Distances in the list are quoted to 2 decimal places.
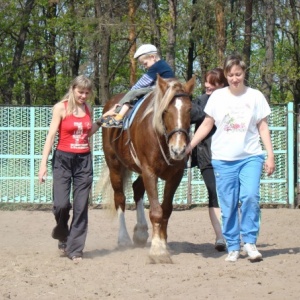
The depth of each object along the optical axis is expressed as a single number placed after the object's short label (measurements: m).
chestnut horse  9.97
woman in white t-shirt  9.71
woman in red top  10.71
